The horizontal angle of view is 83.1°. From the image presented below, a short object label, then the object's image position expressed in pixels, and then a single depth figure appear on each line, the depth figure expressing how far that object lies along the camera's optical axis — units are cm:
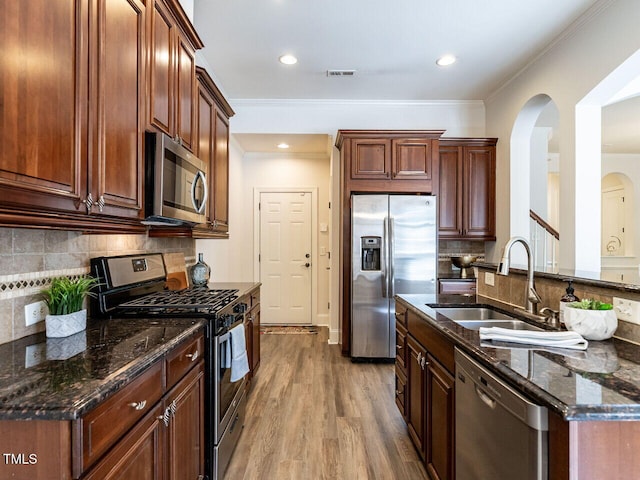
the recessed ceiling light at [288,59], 341
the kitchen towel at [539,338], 129
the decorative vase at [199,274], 305
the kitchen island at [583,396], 86
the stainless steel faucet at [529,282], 177
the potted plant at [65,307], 144
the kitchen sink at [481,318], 179
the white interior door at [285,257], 543
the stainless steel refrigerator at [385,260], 376
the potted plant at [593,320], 134
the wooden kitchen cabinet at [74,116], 97
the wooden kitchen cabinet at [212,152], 250
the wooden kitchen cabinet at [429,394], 158
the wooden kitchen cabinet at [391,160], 393
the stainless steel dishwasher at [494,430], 94
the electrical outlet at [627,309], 133
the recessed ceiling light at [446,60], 342
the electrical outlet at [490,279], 239
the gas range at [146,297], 183
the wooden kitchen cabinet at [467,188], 425
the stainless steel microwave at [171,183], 168
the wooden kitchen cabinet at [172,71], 174
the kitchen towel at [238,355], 205
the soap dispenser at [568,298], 153
